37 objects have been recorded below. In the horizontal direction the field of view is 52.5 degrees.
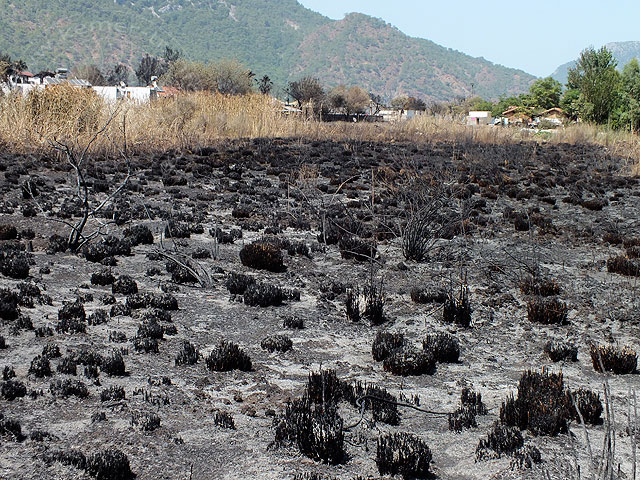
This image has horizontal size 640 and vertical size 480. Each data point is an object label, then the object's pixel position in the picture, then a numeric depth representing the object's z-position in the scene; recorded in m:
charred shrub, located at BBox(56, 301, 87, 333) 6.71
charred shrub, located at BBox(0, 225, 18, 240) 10.31
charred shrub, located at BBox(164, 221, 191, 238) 11.48
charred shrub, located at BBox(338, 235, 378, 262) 10.69
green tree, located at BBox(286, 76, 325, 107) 62.81
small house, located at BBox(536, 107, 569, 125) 57.76
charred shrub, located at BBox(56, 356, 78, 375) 5.77
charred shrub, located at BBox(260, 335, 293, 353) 6.86
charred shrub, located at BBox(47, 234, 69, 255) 9.75
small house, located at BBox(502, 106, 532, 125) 60.08
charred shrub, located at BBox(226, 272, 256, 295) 8.66
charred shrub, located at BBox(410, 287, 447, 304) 8.66
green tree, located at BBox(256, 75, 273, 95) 72.49
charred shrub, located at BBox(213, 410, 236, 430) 5.10
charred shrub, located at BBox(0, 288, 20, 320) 6.88
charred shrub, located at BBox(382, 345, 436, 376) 6.47
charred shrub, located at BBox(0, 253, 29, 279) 8.34
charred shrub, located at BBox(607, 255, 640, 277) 9.88
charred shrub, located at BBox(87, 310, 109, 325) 7.05
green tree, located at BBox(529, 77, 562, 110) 66.75
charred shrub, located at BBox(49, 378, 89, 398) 5.37
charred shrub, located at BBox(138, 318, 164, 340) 6.78
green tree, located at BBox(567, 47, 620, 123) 39.72
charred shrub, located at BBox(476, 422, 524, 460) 4.78
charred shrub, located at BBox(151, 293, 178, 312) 7.79
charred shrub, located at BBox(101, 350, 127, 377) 5.86
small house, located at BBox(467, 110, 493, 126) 59.56
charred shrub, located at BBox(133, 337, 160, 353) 6.47
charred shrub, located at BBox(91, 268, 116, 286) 8.49
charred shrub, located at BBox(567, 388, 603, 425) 5.28
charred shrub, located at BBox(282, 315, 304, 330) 7.57
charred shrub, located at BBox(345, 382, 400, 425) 5.32
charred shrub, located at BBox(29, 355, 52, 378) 5.68
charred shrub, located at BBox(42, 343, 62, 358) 6.03
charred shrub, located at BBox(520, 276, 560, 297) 8.98
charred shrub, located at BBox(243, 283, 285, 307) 8.26
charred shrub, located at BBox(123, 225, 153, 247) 10.69
